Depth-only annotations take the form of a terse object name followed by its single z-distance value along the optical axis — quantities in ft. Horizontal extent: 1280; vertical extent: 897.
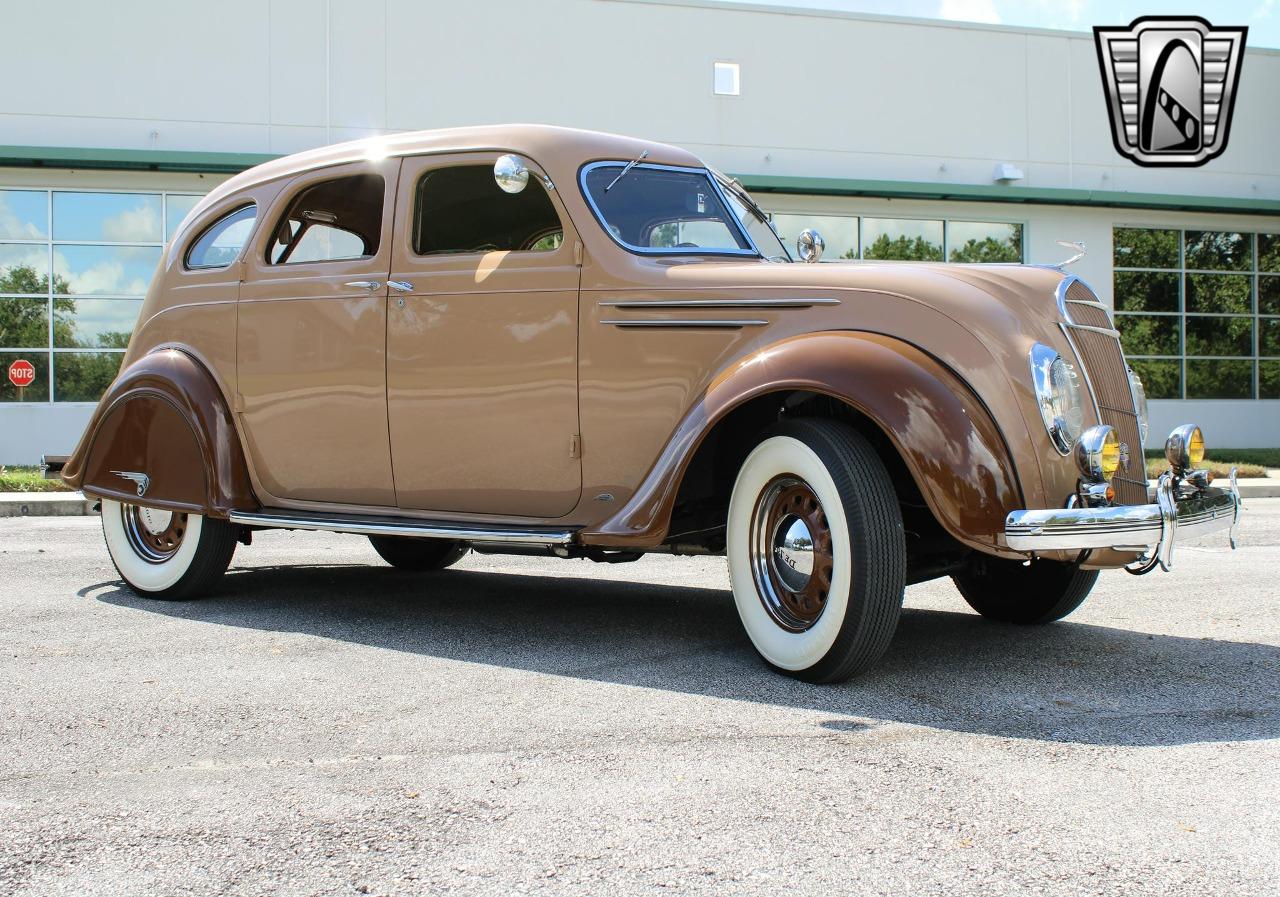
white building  59.77
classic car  12.99
